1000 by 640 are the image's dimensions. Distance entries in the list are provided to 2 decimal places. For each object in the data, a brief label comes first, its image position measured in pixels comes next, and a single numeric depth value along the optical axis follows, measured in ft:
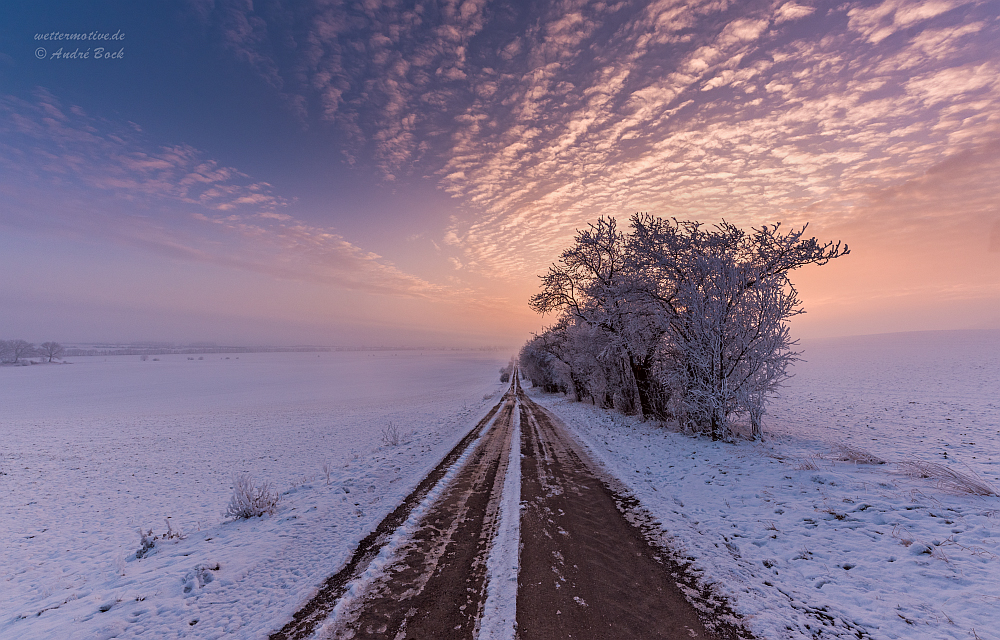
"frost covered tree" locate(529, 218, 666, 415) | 55.88
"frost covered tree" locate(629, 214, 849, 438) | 42.73
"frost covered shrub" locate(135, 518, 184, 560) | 24.37
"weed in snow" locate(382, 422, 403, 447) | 53.78
